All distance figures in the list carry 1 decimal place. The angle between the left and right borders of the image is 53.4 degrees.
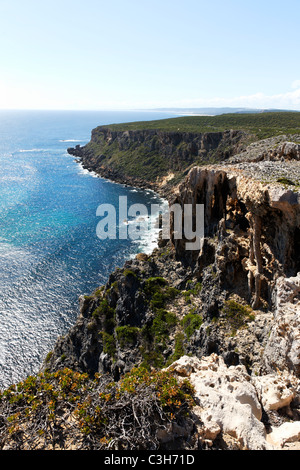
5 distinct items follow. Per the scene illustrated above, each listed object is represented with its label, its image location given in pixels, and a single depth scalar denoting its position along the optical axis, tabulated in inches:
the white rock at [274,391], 661.9
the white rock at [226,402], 565.3
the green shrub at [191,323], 1577.0
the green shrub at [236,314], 1328.7
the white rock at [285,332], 789.9
